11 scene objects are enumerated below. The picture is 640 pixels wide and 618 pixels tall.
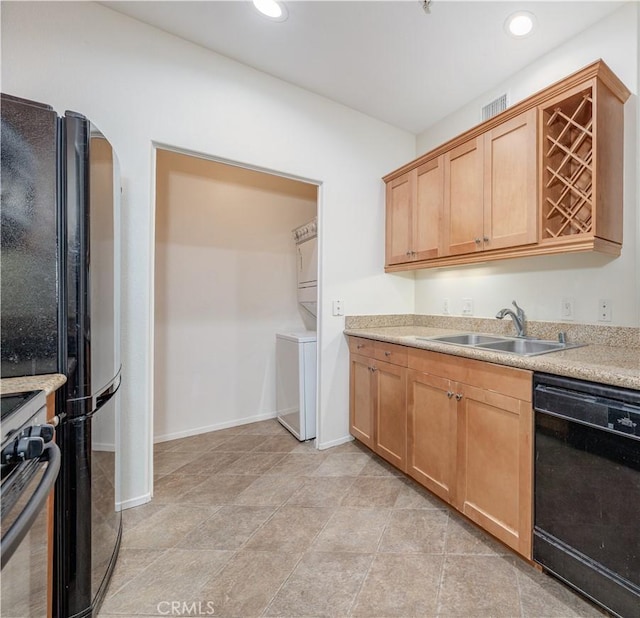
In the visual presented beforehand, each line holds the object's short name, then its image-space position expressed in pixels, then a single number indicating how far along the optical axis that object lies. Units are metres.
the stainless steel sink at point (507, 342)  1.73
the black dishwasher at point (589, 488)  1.03
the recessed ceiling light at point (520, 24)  1.65
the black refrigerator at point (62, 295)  1.01
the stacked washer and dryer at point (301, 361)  2.62
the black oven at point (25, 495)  0.58
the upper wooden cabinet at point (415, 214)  2.25
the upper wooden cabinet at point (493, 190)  1.68
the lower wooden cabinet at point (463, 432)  1.33
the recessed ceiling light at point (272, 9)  1.62
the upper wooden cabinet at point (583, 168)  1.46
